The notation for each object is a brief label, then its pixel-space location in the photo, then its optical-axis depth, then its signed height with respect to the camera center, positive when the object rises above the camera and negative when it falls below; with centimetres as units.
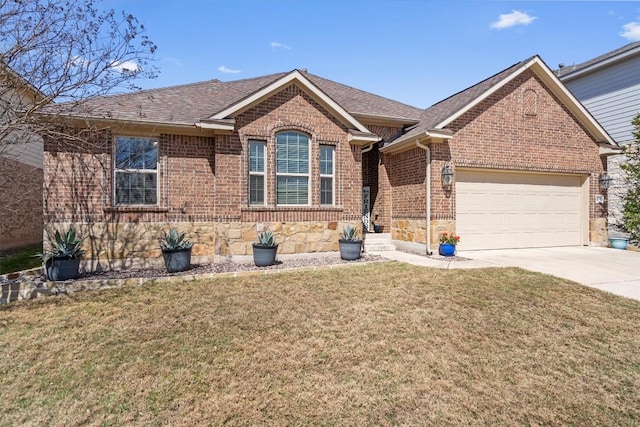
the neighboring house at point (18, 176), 654 +102
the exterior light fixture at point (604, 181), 1200 +87
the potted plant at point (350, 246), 941 -117
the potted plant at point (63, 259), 731 -120
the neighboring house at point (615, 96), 1333 +468
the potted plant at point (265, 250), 869 -120
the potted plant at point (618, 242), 1195 -136
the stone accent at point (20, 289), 634 -165
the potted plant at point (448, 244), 988 -118
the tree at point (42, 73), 629 +270
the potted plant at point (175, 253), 815 -119
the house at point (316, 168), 881 +113
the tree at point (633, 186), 1231 +73
